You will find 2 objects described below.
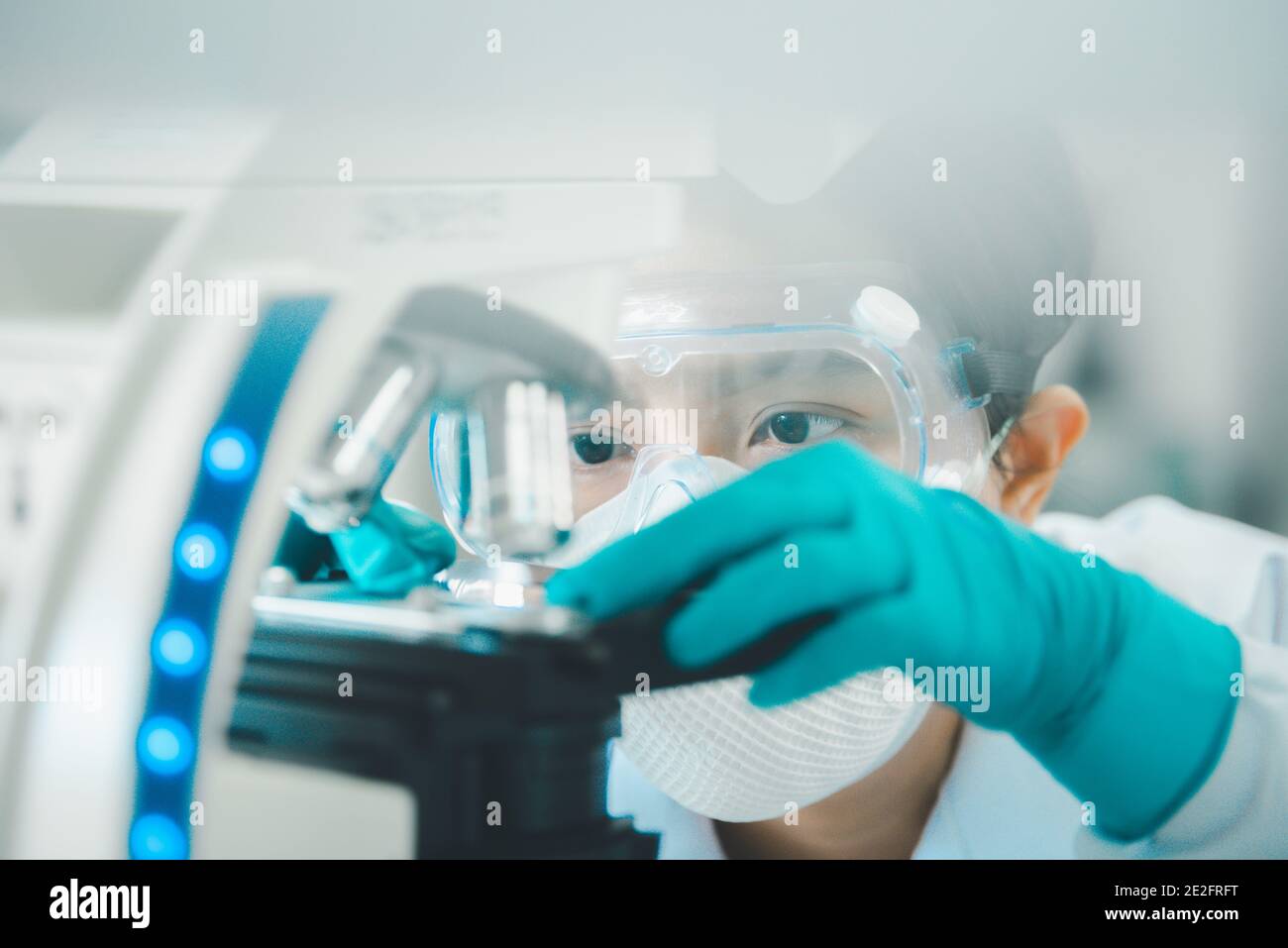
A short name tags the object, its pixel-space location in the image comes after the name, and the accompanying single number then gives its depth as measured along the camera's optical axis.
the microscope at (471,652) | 0.33
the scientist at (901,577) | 0.34
